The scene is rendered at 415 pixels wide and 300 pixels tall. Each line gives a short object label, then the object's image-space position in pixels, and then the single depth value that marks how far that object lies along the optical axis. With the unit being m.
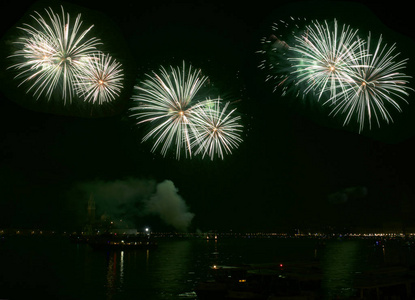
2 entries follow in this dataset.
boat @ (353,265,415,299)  21.81
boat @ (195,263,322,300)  26.28
